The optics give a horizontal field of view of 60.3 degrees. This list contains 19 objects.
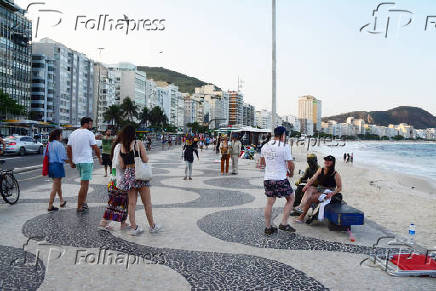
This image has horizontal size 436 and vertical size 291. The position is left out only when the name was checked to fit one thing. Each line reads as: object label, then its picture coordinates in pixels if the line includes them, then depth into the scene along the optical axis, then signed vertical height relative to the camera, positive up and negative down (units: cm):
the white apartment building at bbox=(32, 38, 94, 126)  9506 +1517
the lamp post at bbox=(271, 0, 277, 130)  1855 +373
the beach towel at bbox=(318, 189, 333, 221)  638 -110
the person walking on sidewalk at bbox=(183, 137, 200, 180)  1335 -58
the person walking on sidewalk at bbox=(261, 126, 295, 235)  599 -51
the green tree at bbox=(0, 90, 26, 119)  5207 +428
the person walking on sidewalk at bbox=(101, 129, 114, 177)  1365 -37
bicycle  779 -110
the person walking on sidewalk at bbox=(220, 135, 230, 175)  1620 -60
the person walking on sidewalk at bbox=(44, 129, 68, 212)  747 -49
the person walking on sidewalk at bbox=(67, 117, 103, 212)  714 -28
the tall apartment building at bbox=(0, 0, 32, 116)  7188 +1705
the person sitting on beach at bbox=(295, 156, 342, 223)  662 -79
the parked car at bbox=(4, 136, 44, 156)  2546 -63
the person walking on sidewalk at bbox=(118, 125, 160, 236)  570 -57
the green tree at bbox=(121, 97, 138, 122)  10400 +809
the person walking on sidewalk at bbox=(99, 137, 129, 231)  594 -105
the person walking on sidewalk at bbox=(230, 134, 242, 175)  1628 -56
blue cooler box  596 -123
